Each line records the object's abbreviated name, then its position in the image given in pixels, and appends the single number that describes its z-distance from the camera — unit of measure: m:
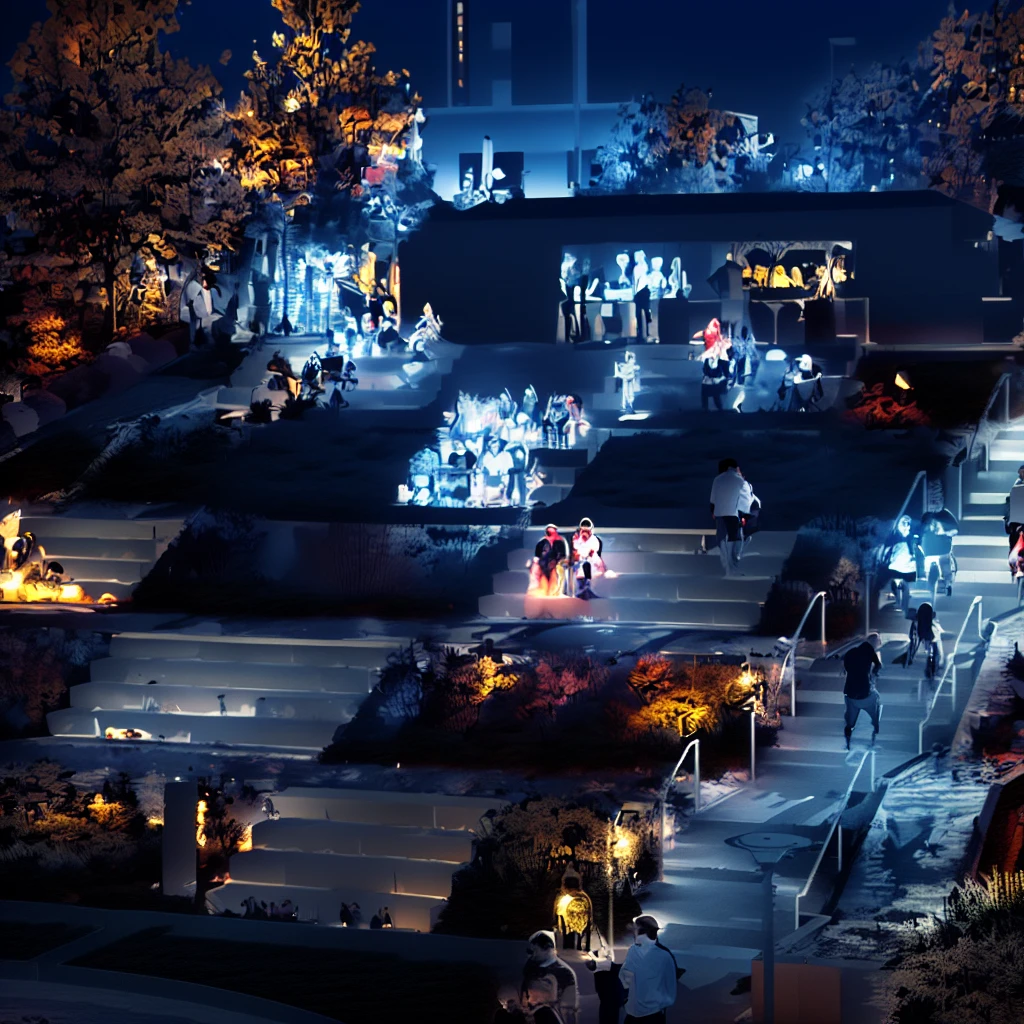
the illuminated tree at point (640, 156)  54.50
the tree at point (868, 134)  51.78
